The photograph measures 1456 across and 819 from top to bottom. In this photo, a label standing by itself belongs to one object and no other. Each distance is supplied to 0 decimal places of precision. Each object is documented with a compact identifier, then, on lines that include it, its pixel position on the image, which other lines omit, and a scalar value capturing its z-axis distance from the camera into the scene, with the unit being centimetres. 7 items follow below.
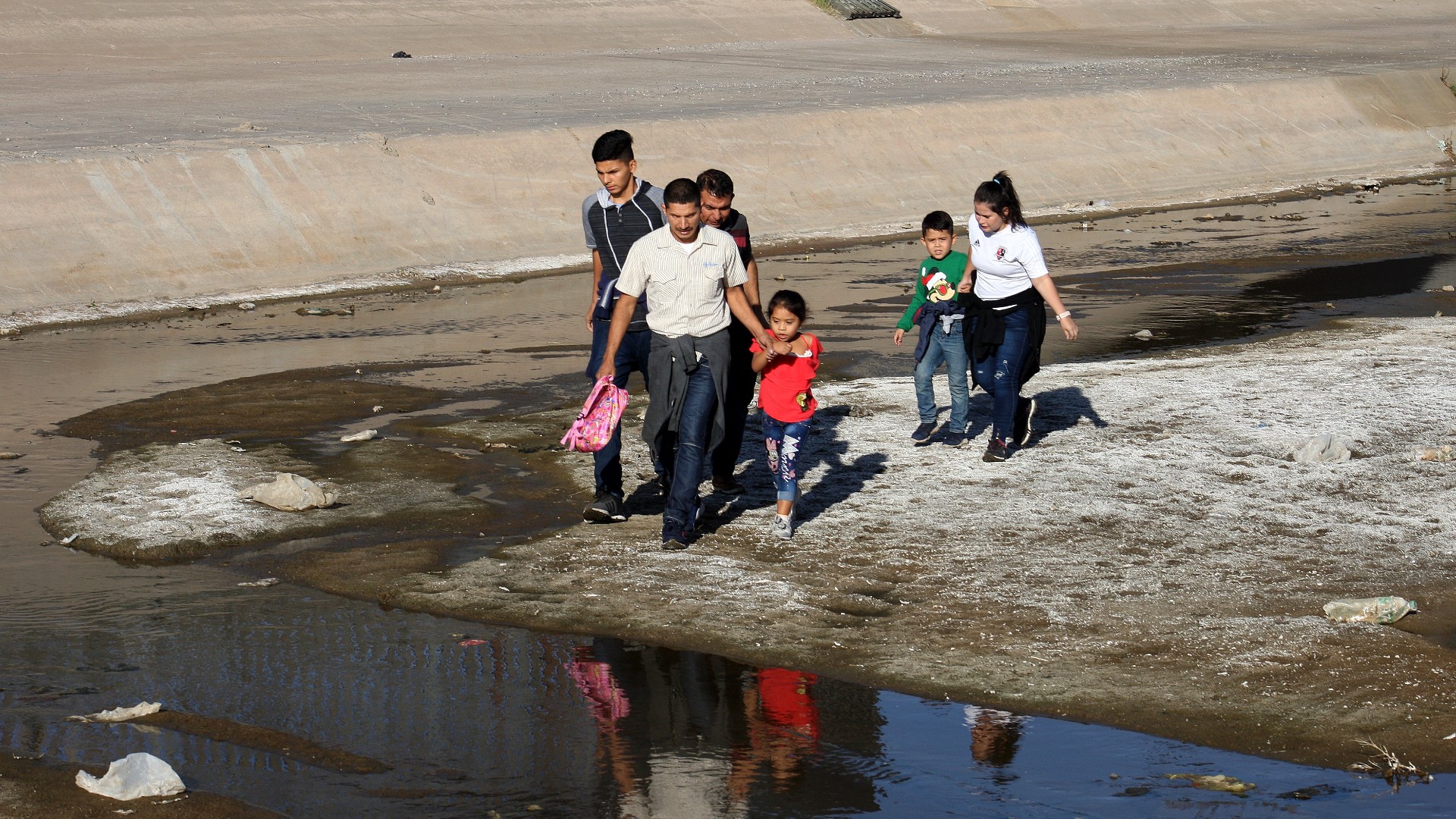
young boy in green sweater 1847
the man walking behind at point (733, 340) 1605
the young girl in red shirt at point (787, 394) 1539
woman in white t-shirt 1748
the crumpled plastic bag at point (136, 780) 985
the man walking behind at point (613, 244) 1561
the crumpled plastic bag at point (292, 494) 1673
